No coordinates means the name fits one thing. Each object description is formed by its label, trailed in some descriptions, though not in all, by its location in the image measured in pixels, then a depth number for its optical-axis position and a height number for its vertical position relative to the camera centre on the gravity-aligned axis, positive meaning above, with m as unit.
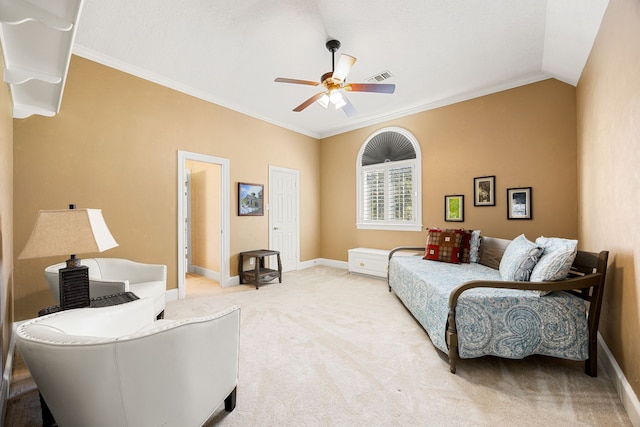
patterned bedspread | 1.97 -0.81
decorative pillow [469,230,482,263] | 3.54 -0.43
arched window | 4.84 +0.64
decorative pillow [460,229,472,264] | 3.54 -0.43
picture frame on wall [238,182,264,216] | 4.69 +0.29
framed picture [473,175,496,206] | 3.98 +0.36
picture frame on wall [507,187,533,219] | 3.69 +0.17
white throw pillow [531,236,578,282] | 2.01 -0.36
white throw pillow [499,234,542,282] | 2.26 -0.39
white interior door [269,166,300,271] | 5.29 +0.01
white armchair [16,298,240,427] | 1.03 -0.63
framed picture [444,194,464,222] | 4.27 +0.12
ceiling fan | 2.63 +1.33
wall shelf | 1.30 +1.03
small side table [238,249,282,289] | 4.36 -0.96
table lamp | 1.52 -0.15
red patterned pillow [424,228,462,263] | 3.54 -0.40
